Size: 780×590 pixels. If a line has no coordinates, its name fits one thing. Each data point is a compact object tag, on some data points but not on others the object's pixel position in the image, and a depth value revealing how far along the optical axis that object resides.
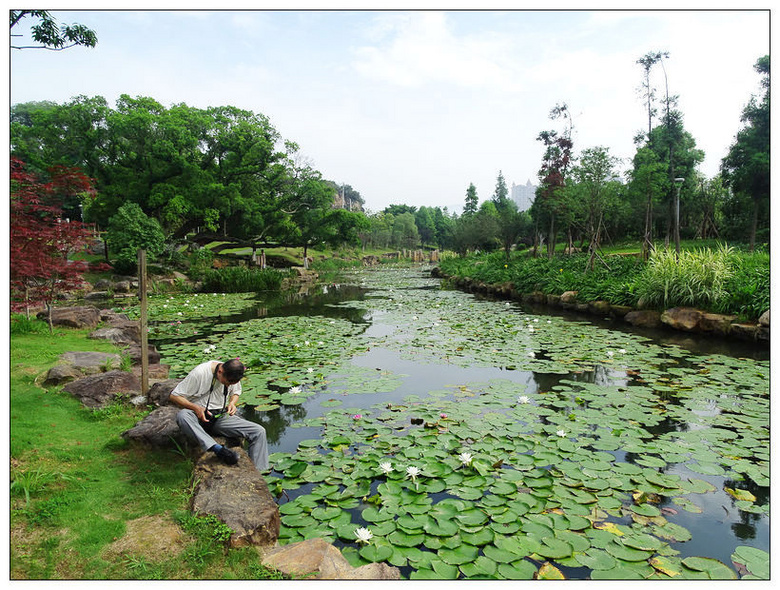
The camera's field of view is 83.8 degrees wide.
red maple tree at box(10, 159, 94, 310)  4.86
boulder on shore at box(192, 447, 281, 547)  2.45
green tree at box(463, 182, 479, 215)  64.13
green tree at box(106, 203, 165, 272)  19.14
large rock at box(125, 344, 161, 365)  6.74
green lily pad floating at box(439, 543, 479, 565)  2.43
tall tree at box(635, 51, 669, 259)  15.38
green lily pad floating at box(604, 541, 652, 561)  2.45
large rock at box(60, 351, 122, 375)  5.48
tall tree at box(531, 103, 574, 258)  20.53
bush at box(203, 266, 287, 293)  18.42
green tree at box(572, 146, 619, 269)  14.59
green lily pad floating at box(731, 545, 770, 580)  2.44
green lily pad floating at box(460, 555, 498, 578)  2.34
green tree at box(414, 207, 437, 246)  80.81
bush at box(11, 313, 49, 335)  7.51
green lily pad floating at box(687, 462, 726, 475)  3.46
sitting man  3.39
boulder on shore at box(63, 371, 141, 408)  4.43
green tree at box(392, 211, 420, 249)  63.28
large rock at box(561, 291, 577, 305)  12.85
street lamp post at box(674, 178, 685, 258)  15.00
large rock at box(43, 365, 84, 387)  4.81
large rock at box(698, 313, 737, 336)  8.32
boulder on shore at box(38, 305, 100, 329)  8.62
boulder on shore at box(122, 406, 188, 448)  3.47
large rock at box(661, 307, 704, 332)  8.90
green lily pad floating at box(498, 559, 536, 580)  2.35
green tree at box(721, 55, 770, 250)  20.22
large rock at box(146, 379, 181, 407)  4.56
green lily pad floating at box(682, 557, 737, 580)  2.37
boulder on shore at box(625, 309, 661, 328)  9.70
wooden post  4.60
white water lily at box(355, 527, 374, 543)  2.57
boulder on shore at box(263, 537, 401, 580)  2.20
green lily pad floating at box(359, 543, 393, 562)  2.47
